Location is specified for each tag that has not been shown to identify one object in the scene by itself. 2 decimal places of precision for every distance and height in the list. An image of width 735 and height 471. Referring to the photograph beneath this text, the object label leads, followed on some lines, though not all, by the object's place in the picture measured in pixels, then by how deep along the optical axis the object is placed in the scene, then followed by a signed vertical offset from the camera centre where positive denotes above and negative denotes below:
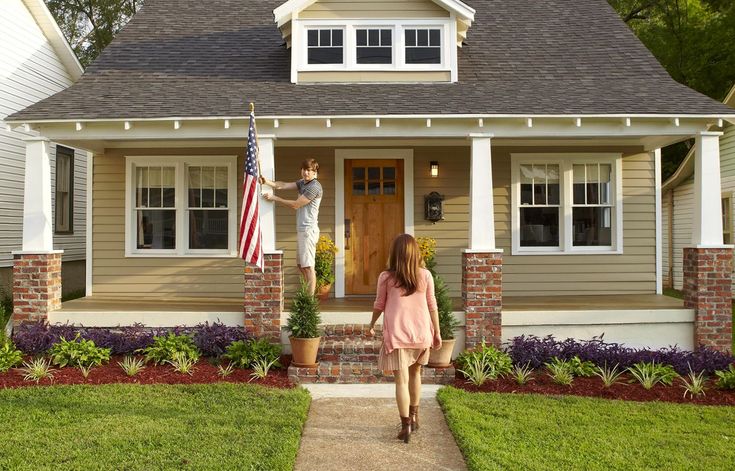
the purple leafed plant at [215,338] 7.48 -1.15
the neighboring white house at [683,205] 14.16 +1.13
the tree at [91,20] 23.95 +9.17
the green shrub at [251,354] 7.16 -1.29
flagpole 7.10 +1.18
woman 4.86 -0.56
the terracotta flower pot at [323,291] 9.24 -0.69
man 7.58 +0.41
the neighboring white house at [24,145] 11.63 +2.20
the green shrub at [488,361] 6.87 -1.34
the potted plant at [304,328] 6.95 -0.95
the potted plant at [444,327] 7.02 -0.96
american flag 6.94 +0.27
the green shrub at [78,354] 7.10 -1.28
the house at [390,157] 7.93 +1.44
